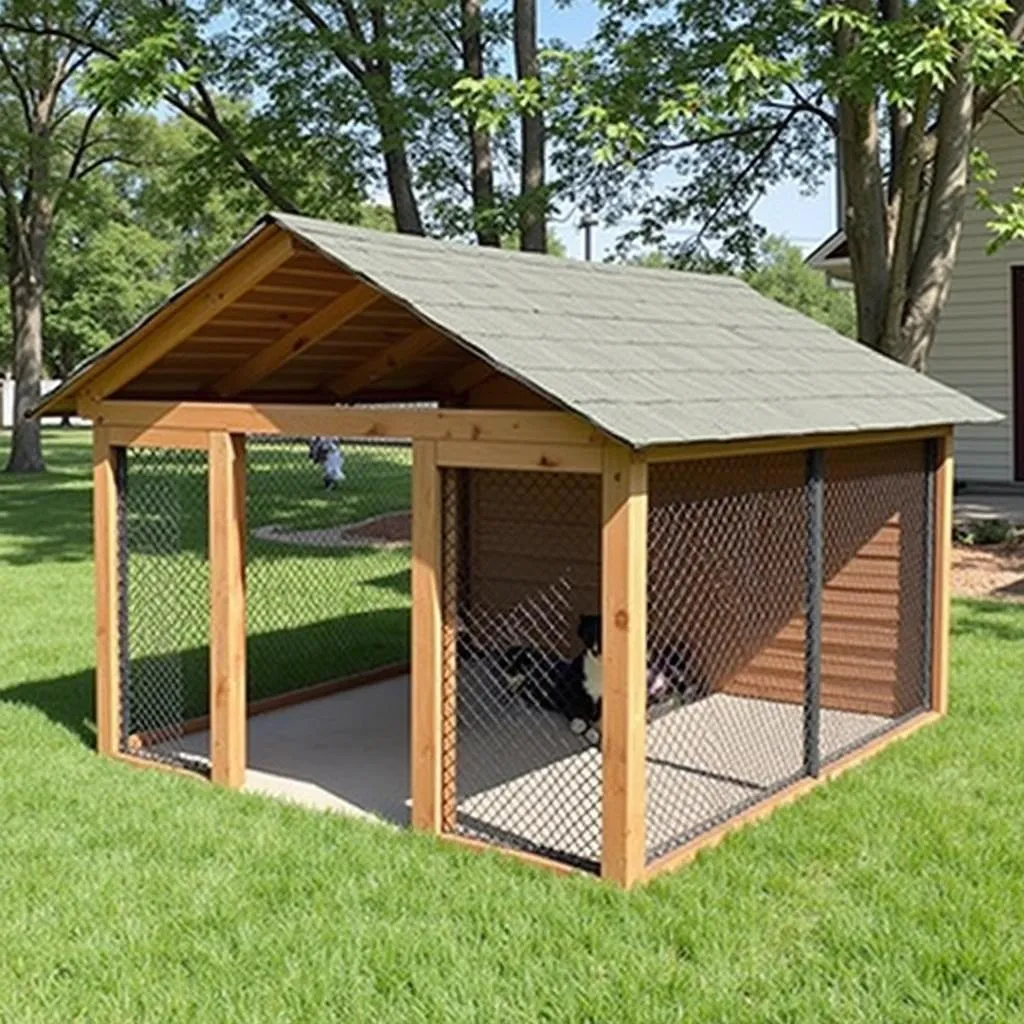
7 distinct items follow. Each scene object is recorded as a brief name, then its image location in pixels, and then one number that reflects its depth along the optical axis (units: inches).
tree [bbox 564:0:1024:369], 363.9
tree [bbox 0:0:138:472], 944.9
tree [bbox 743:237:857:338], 3302.2
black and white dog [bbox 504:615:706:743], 267.4
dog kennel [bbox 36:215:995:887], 190.9
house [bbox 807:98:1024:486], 605.3
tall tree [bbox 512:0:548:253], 546.0
